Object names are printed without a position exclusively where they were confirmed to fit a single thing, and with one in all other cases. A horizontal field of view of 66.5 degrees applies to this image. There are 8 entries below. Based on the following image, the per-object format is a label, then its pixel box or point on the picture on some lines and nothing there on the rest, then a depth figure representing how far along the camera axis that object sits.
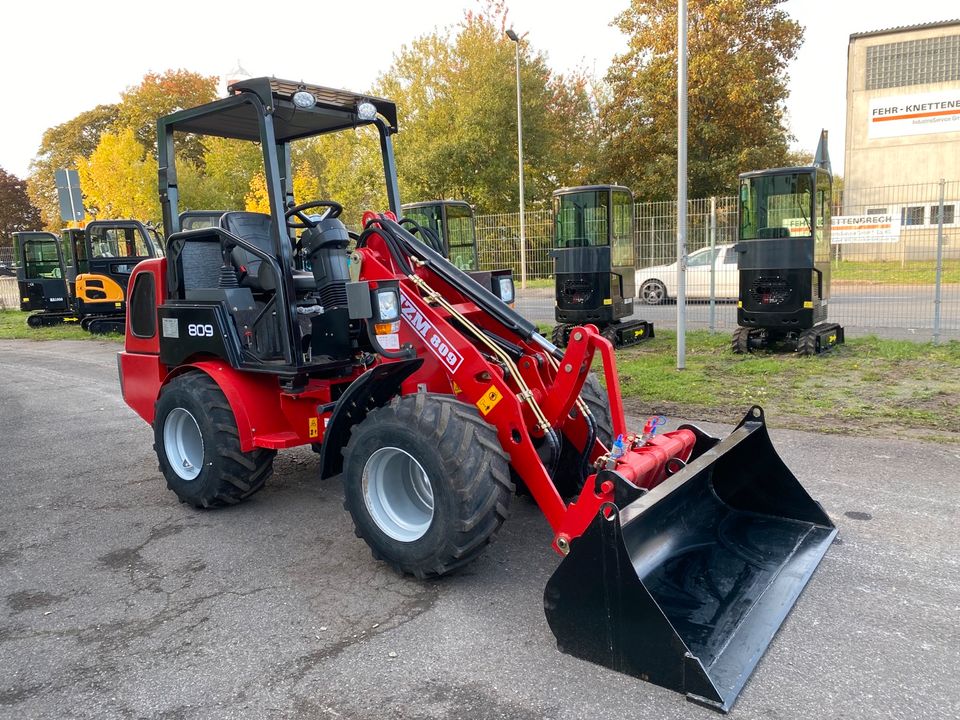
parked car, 16.72
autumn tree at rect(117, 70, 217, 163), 44.38
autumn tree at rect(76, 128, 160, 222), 25.98
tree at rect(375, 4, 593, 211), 29.09
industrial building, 30.88
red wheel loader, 3.21
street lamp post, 19.20
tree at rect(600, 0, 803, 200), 26.05
